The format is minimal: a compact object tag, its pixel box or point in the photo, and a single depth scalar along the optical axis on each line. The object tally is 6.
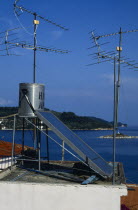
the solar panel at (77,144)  10.52
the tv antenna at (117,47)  16.59
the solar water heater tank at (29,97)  11.51
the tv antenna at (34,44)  19.50
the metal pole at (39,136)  12.39
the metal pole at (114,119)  9.39
